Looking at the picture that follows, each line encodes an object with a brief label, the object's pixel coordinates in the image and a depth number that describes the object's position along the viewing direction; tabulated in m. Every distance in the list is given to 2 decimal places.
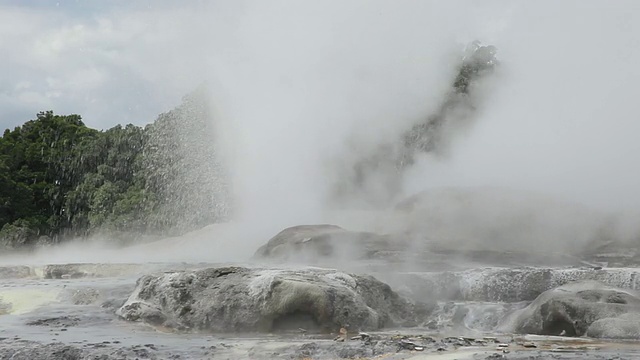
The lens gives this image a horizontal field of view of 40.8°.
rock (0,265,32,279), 17.27
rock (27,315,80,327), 11.84
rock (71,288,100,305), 13.77
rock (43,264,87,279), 17.12
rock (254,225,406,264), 16.83
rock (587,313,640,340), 10.41
